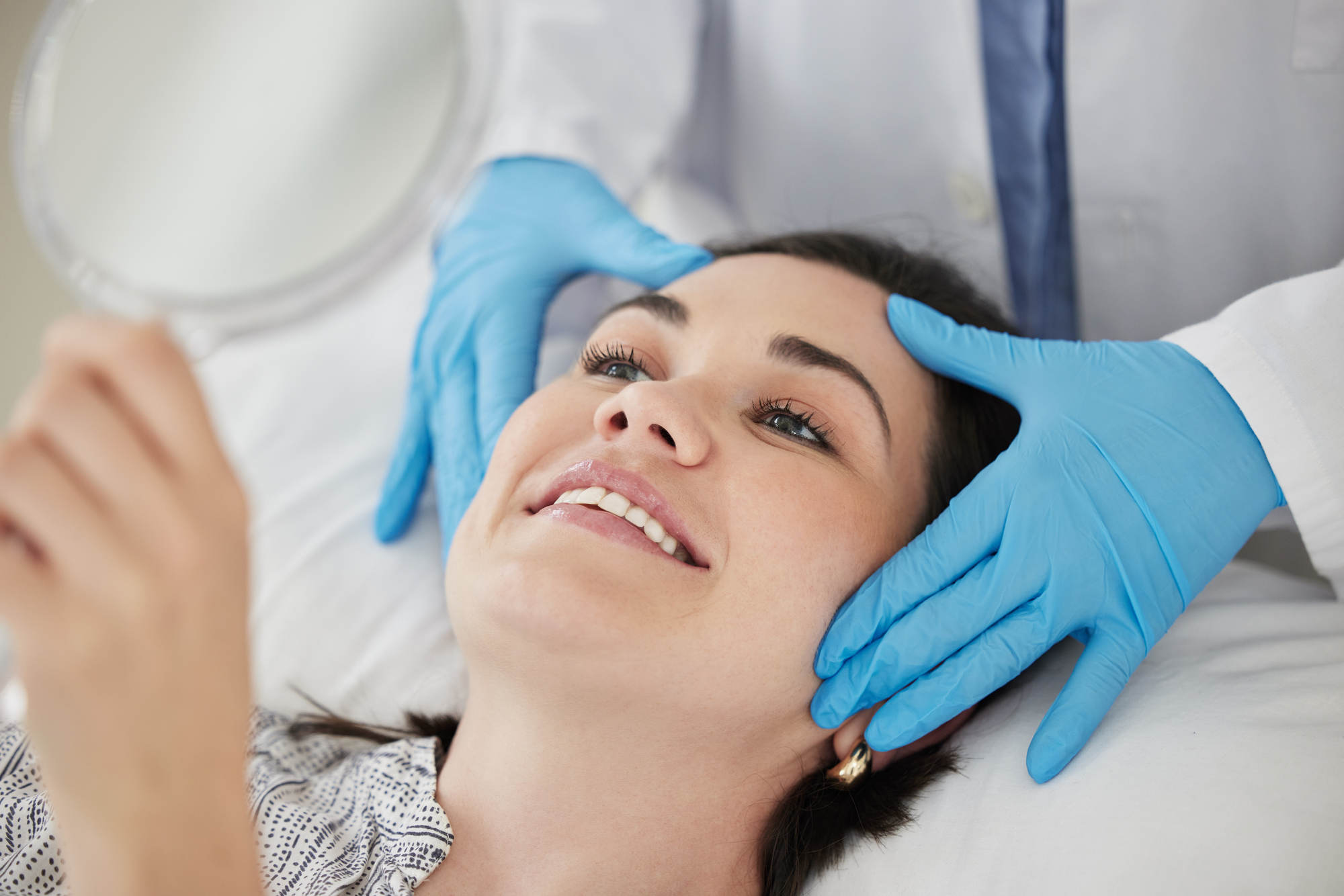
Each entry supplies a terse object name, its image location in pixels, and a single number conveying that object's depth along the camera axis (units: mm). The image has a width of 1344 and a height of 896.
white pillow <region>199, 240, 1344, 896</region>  720
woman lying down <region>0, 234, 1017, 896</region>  734
